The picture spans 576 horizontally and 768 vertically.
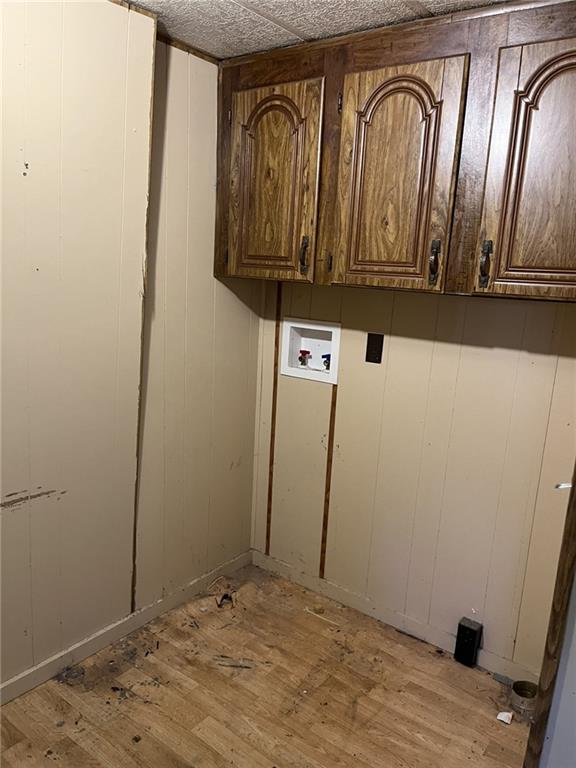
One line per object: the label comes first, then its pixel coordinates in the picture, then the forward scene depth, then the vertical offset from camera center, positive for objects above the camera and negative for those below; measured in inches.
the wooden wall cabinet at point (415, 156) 64.1 +17.6
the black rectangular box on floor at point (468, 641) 85.9 -50.1
